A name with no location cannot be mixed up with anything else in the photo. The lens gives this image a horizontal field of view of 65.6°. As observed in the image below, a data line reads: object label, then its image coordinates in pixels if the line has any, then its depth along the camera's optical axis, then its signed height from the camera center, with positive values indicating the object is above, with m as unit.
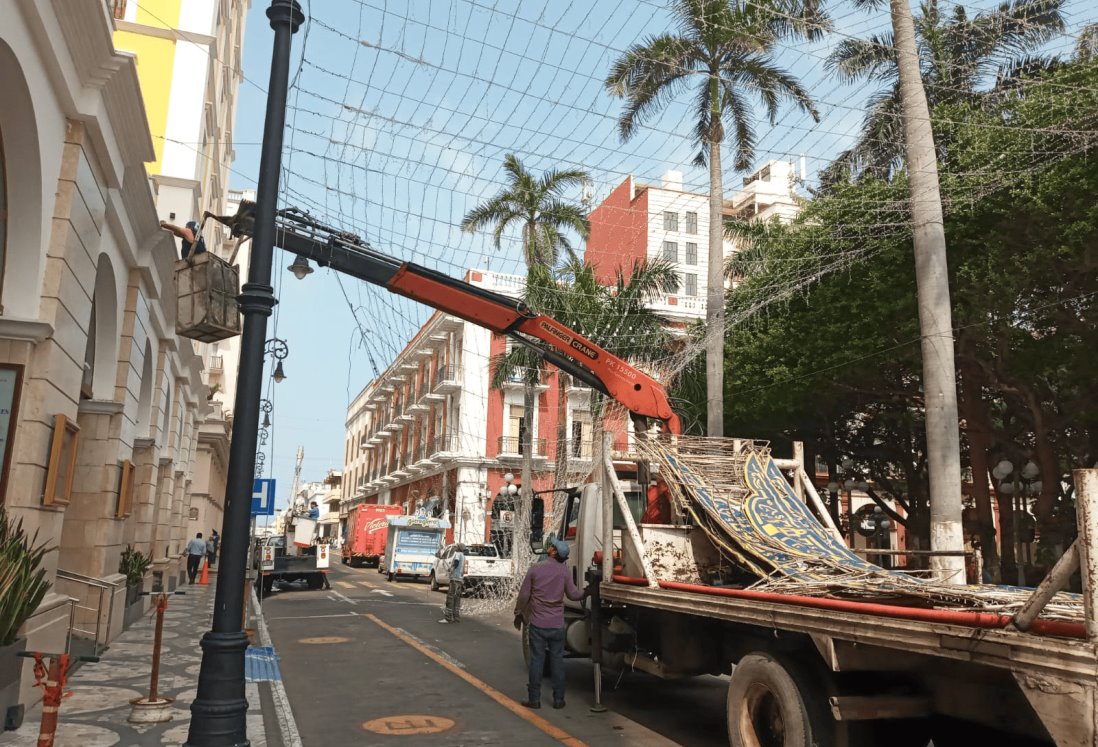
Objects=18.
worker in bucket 9.83 +3.55
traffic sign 18.58 +0.13
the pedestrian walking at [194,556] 29.09 -1.80
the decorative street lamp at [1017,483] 21.00 +1.34
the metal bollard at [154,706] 8.47 -2.08
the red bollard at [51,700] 4.90 -1.17
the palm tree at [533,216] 31.72 +11.14
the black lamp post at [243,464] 5.60 +0.29
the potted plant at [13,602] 7.53 -0.96
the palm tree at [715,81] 20.47 +11.18
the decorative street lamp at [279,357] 21.50 +3.74
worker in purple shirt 9.73 -1.15
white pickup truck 24.45 -1.66
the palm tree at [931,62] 20.59 +11.89
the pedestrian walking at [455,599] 18.75 -1.90
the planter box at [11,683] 7.46 -1.66
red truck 44.75 -1.18
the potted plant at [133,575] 16.14 -1.45
